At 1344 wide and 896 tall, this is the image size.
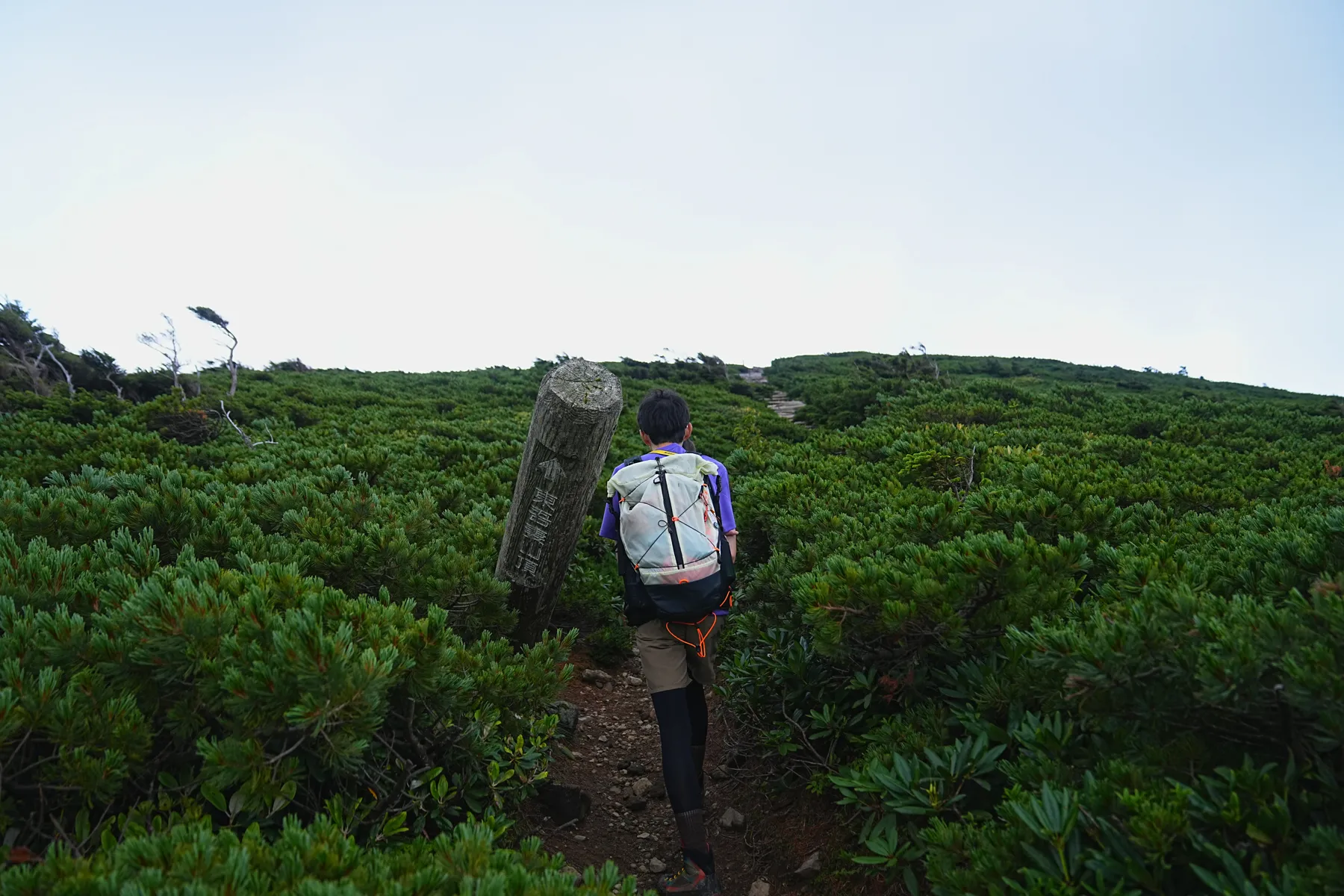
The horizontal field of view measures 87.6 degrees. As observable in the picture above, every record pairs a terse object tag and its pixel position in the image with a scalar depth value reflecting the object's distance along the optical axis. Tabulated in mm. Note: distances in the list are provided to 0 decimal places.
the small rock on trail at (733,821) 3844
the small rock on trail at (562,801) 3736
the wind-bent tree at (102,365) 13750
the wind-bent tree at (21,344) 12898
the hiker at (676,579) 3246
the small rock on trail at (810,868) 3189
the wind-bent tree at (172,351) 12211
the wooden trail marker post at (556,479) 3883
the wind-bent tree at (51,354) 13320
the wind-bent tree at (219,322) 13125
